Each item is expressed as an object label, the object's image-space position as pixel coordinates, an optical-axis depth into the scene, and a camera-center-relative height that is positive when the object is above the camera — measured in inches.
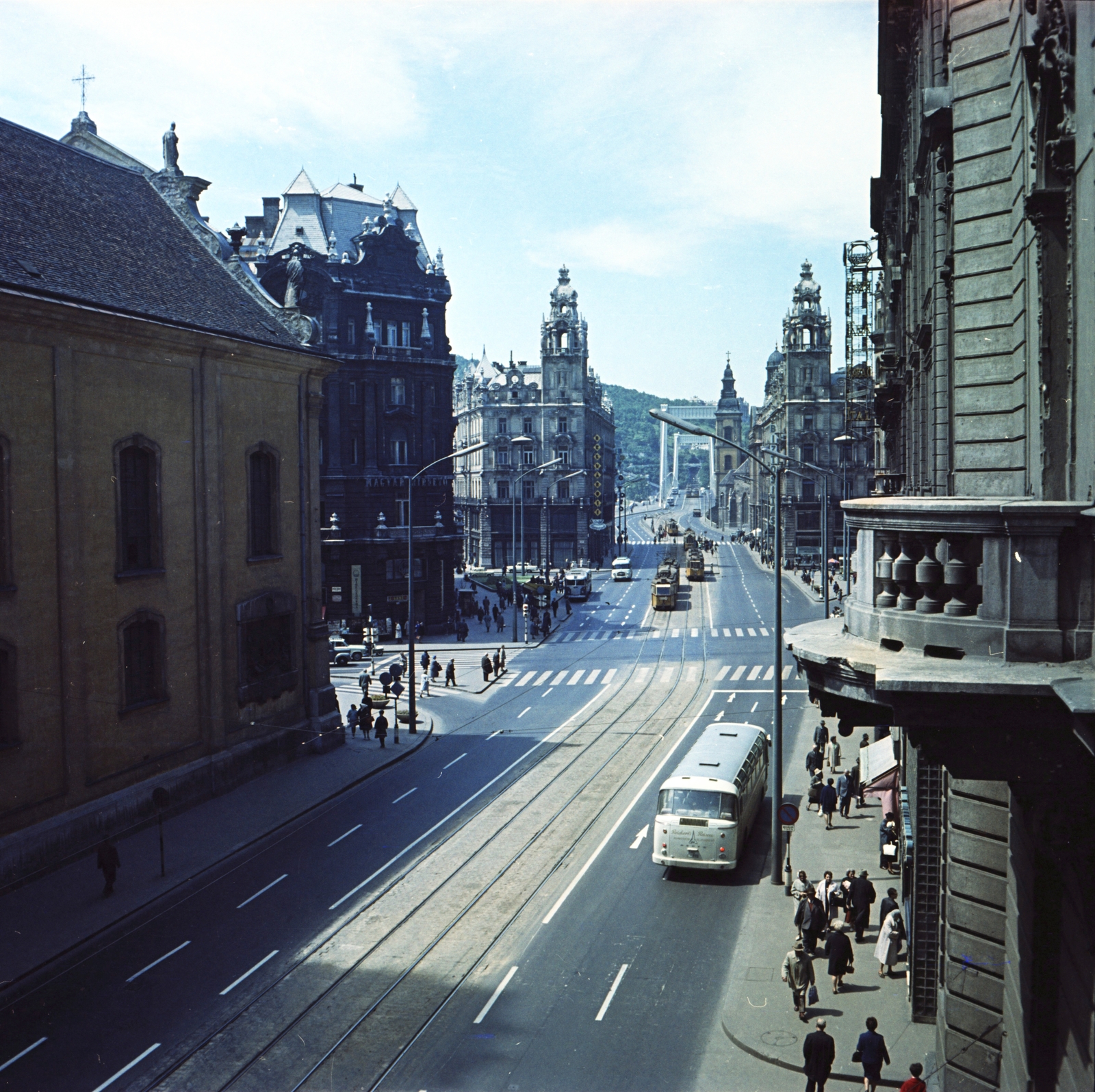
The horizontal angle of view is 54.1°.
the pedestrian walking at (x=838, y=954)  707.4 -288.4
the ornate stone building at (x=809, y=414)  4739.2 +472.4
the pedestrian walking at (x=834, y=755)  1312.7 -299.7
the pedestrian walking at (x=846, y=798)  1143.0 -298.4
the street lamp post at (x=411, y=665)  1504.2 -208.0
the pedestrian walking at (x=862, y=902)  816.9 -294.0
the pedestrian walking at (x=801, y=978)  661.9 -284.2
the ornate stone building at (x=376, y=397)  2623.0 +313.1
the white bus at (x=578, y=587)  3390.7 -211.2
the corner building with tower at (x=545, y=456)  4665.4 +285.1
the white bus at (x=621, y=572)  4015.8 -194.1
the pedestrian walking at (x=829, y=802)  1090.7 -288.3
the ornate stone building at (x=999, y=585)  299.4 -20.1
